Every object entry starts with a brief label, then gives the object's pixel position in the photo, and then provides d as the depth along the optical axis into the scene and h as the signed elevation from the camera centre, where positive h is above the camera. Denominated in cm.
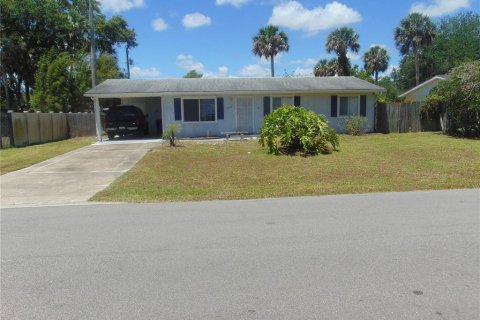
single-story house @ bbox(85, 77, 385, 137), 2045 +126
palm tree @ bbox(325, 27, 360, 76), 4700 +895
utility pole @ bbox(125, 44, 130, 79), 4882 +706
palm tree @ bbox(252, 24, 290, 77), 4588 +917
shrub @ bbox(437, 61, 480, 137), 1836 +88
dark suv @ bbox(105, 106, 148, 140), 2112 +27
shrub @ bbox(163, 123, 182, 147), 1708 -44
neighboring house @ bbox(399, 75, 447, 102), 3775 +271
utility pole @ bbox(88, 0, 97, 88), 2551 +437
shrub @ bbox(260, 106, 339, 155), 1398 -38
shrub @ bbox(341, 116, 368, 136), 2108 -25
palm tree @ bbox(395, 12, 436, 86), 4716 +1036
